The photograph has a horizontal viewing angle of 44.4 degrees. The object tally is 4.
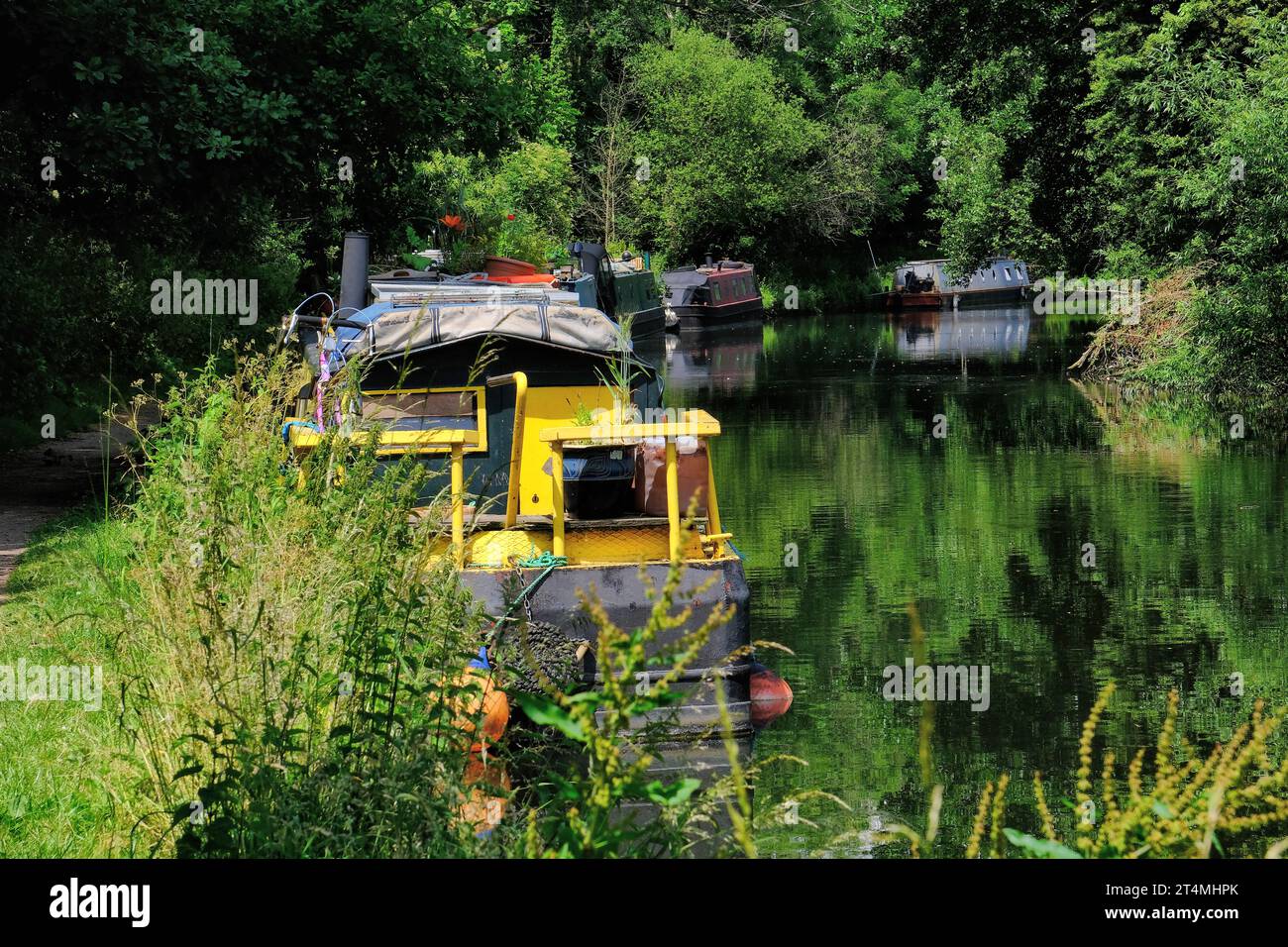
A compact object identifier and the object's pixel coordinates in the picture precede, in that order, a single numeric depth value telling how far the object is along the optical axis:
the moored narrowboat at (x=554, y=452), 10.51
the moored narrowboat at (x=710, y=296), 48.75
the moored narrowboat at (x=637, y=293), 40.47
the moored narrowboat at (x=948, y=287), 56.59
